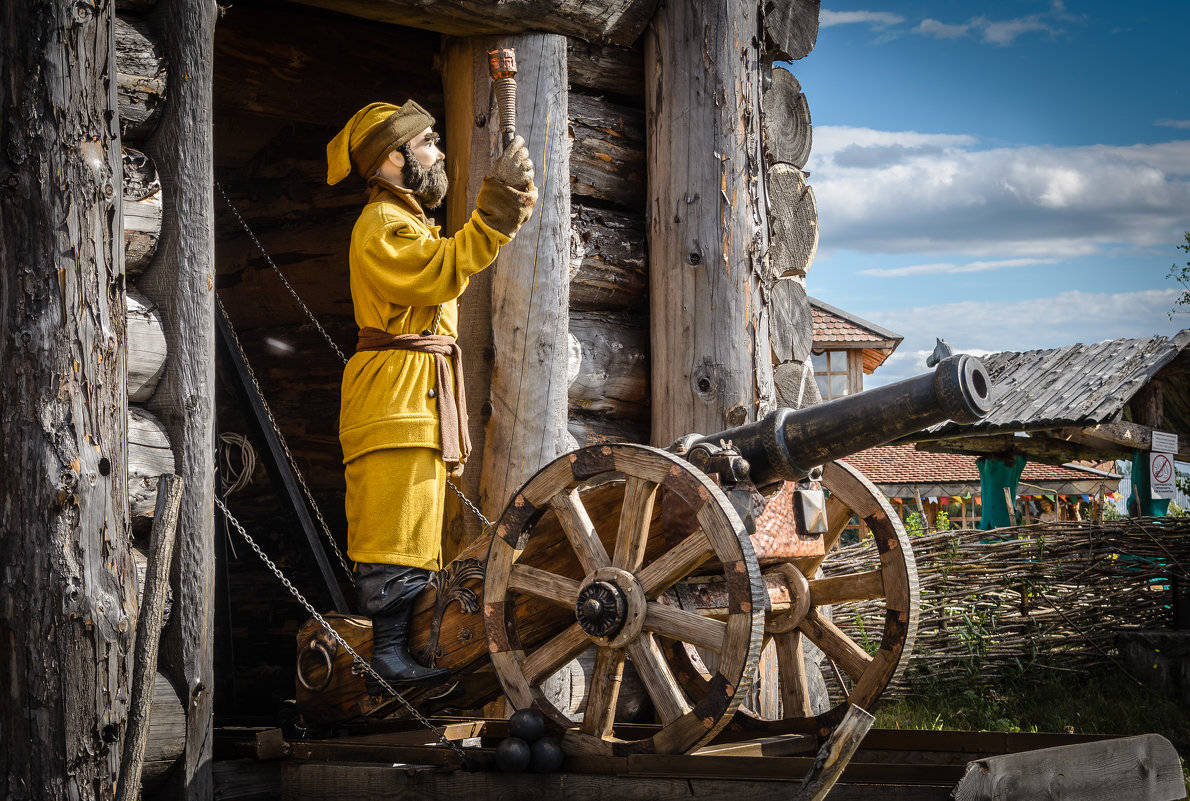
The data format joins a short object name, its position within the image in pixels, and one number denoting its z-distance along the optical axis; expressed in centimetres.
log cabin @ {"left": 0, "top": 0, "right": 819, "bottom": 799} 320
